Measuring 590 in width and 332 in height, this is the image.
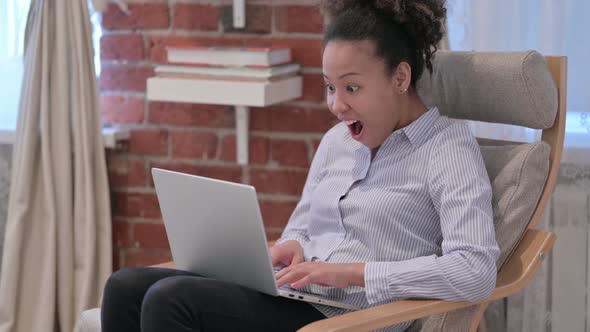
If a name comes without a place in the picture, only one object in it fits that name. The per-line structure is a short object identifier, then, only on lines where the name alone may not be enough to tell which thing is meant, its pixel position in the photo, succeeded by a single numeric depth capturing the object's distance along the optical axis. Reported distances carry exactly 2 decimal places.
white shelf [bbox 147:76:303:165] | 3.44
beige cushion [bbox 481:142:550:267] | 3.00
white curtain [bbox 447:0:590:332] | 3.36
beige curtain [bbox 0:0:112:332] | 3.64
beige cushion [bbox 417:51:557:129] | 3.03
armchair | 2.97
